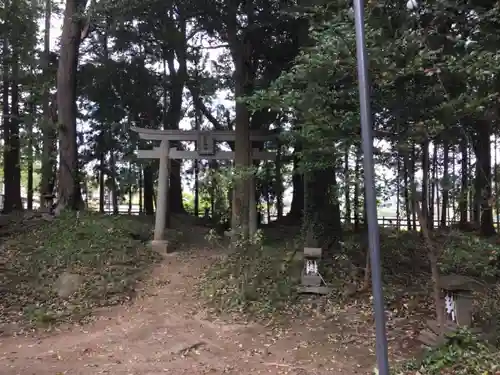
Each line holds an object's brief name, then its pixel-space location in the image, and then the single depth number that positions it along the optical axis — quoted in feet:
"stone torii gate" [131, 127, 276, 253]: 34.24
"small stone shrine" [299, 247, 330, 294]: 23.32
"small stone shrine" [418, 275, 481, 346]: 15.98
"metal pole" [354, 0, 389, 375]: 8.63
